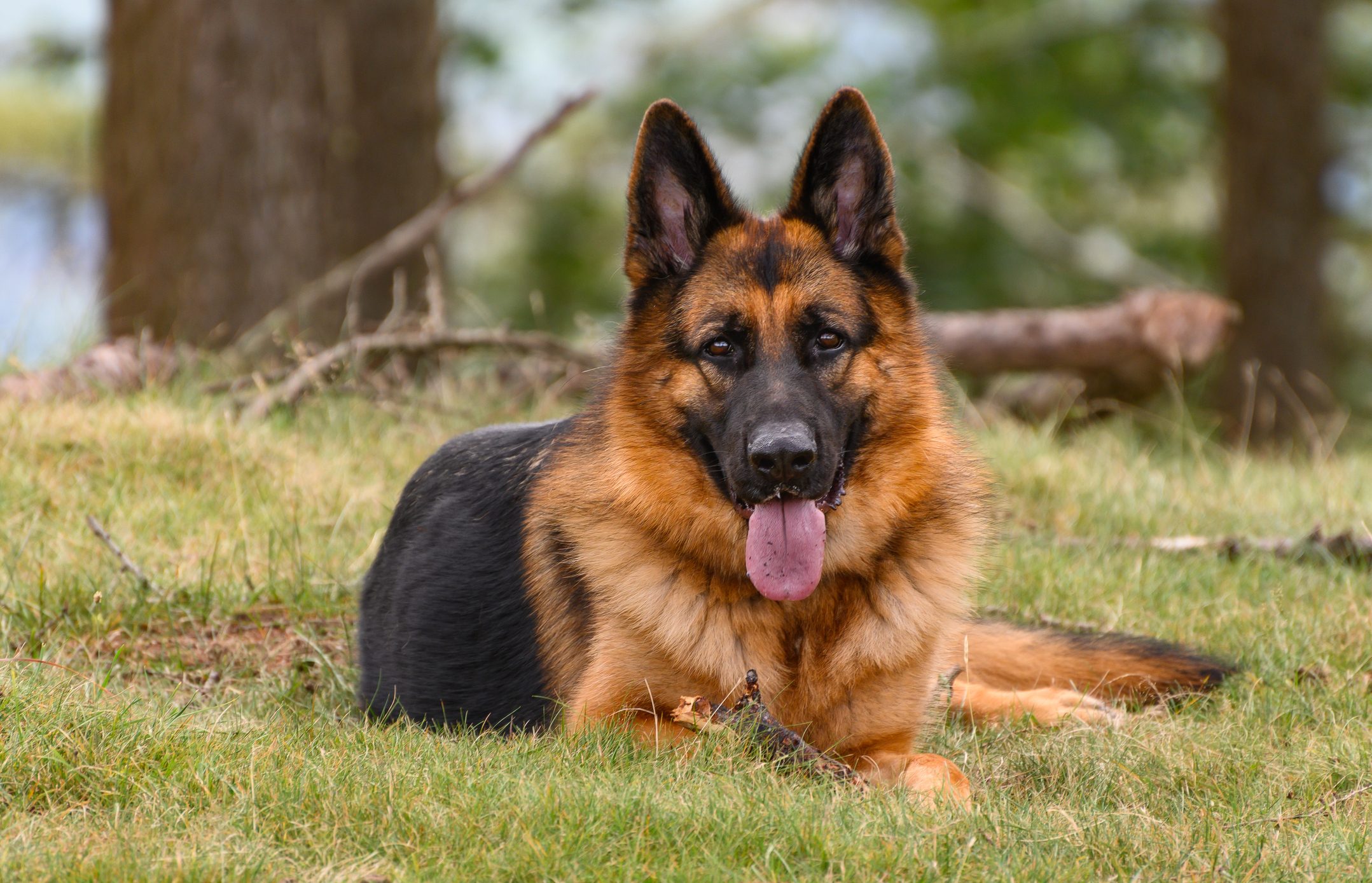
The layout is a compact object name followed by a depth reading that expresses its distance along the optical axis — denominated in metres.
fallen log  18.22
